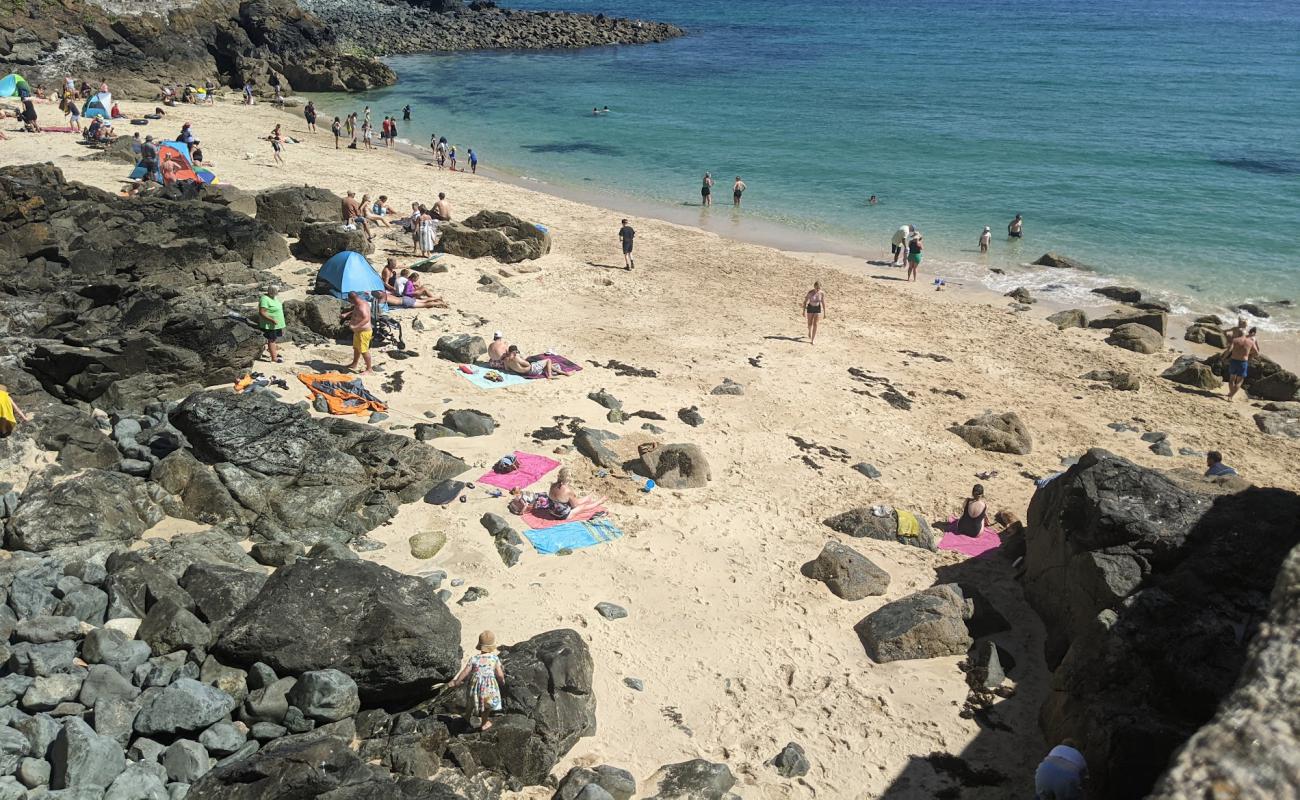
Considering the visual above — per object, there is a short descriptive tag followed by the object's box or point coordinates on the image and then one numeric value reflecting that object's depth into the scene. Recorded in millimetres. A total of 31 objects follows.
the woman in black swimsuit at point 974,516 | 12766
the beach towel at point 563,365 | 16844
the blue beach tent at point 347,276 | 17938
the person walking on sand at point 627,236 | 23781
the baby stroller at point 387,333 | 16984
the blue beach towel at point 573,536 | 11469
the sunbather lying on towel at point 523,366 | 16375
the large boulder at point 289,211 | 22156
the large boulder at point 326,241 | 20703
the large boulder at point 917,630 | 10180
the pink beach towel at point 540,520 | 11867
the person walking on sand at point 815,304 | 19375
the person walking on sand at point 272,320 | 15148
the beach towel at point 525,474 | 12733
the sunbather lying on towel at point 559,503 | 12031
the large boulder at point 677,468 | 13406
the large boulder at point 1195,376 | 18703
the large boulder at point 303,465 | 11086
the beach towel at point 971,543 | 12531
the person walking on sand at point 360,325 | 15055
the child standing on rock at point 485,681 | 8141
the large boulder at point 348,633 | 8320
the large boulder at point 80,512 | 9742
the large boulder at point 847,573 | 11195
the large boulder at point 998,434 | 15625
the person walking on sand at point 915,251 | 24734
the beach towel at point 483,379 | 15961
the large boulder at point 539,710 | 7984
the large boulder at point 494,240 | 23000
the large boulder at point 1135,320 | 21734
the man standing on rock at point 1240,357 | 17911
